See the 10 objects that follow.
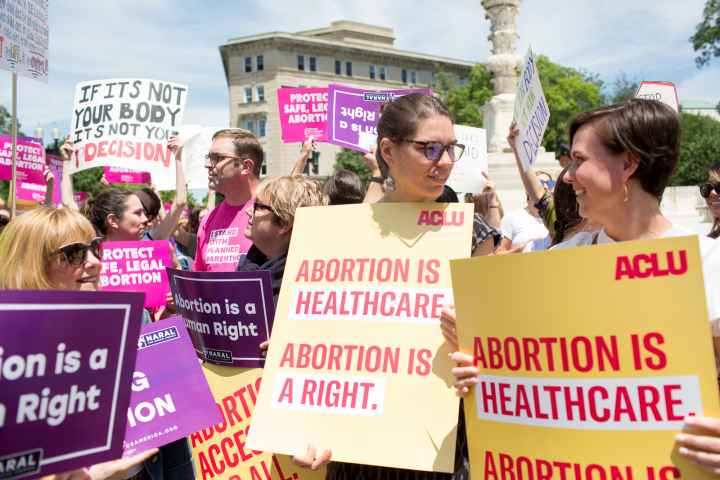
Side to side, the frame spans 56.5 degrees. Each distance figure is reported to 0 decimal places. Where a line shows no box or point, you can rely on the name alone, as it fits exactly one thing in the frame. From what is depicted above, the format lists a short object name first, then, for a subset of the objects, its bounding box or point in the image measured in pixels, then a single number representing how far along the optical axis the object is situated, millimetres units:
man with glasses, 4195
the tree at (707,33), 37062
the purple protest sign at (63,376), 1606
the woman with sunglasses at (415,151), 2422
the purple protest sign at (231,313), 2857
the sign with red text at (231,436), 2906
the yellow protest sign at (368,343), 2236
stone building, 62781
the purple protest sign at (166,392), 2539
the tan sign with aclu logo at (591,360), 1643
